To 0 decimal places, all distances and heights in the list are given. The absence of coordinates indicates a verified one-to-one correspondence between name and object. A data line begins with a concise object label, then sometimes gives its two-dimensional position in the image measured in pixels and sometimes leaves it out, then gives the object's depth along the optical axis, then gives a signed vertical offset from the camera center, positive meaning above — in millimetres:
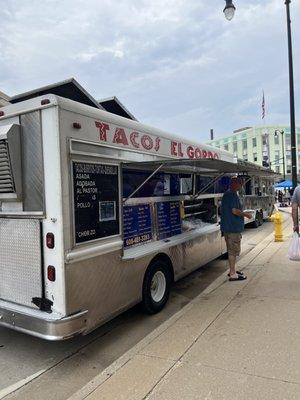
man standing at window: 6728 -498
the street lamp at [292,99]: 12516 +3168
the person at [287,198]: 34750 -496
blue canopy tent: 32578 +747
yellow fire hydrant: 10820 -994
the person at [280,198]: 36394 -488
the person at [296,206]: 6492 -237
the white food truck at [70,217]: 3777 -184
